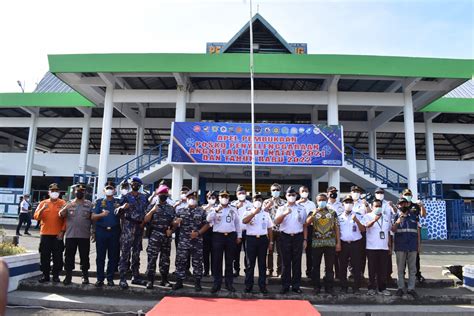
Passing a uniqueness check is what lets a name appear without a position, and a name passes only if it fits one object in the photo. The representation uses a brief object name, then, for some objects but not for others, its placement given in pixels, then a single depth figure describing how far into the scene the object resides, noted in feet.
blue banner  38.88
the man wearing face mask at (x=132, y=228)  17.54
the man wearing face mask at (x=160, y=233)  17.42
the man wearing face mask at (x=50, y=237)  17.98
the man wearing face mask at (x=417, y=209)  18.07
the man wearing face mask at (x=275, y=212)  18.43
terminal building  38.70
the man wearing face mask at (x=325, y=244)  17.17
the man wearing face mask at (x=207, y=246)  18.81
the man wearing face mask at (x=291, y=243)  17.29
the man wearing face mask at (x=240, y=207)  18.88
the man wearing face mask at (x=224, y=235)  17.29
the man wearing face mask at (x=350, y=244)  17.61
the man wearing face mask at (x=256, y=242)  16.97
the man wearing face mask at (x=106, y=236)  17.56
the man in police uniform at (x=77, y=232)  17.61
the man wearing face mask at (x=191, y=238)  17.29
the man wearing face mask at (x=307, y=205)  18.76
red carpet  11.75
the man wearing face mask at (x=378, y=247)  17.53
